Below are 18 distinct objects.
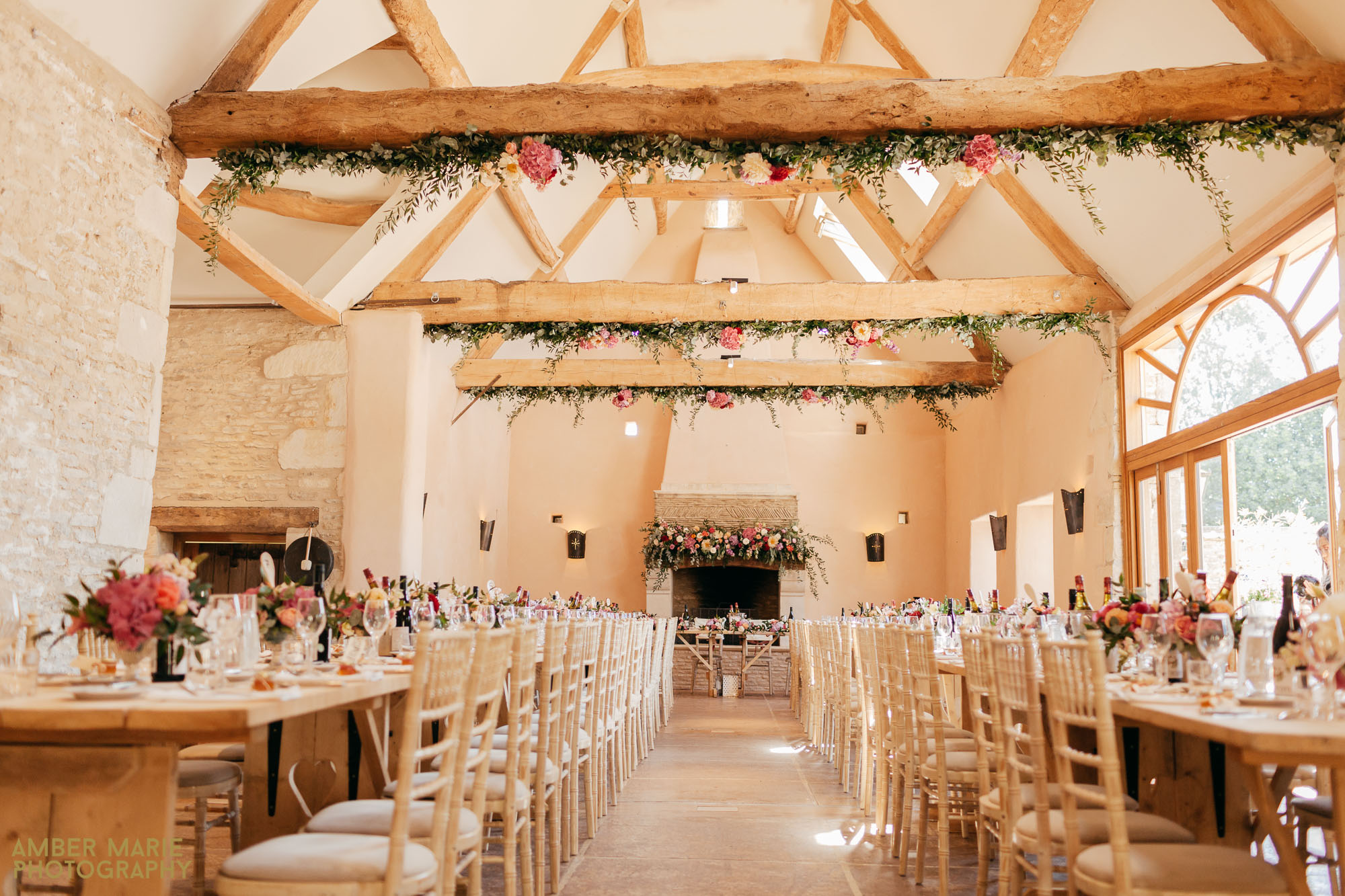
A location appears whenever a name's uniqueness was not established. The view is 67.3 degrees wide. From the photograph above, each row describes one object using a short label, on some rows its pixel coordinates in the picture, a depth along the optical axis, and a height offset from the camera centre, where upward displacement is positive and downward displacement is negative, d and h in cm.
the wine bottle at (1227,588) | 310 +0
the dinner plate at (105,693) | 213 -27
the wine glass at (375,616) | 305 -14
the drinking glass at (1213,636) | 255 -12
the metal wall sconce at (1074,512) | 846 +60
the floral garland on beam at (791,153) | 475 +207
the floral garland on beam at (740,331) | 793 +200
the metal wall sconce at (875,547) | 1355 +44
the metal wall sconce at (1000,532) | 1077 +54
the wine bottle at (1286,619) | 300 -9
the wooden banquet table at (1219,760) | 183 -46
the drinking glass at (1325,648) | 212 -12
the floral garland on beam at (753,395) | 1060 +194
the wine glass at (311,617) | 281 -13
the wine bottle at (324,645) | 351 -26
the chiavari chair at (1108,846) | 205 -58
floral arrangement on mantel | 1278 +38
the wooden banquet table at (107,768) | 187 -39
